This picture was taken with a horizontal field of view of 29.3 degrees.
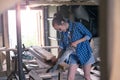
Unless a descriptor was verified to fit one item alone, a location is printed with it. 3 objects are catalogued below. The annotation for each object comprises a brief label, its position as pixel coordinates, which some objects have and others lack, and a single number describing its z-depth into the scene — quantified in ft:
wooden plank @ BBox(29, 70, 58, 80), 14.47
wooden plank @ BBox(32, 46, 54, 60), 13.09
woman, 10.91
